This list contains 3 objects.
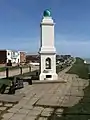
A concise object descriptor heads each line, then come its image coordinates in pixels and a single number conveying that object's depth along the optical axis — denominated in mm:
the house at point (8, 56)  44322
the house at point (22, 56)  58571
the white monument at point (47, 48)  11099
